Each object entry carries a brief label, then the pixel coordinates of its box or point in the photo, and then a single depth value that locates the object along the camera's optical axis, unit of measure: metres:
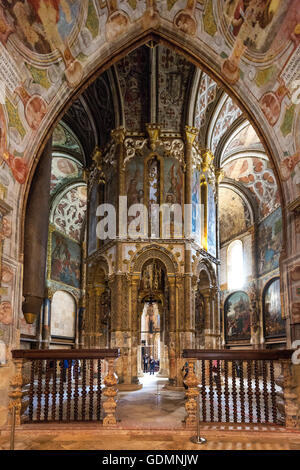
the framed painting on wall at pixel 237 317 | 22.11
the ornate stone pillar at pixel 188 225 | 13.55
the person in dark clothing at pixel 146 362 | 22.85
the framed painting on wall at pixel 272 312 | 19.10
